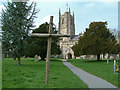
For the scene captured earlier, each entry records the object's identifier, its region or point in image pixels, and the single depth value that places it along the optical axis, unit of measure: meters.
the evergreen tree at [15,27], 18.61
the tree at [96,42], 30.21
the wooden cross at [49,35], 7.68
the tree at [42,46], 37.12
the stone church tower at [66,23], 90.88
